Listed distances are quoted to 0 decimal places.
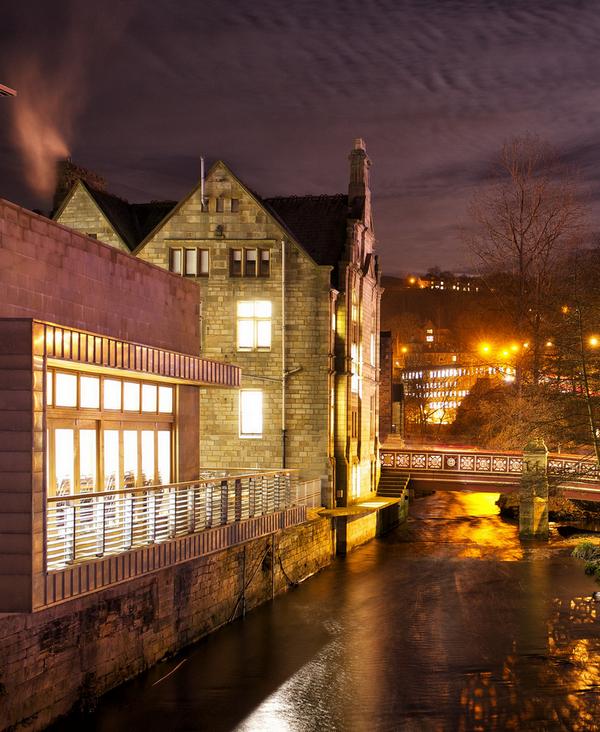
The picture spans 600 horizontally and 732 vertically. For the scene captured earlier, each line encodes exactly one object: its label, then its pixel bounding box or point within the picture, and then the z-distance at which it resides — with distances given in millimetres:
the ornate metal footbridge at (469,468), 38700
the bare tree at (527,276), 44719
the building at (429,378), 103312
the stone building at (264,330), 33562
